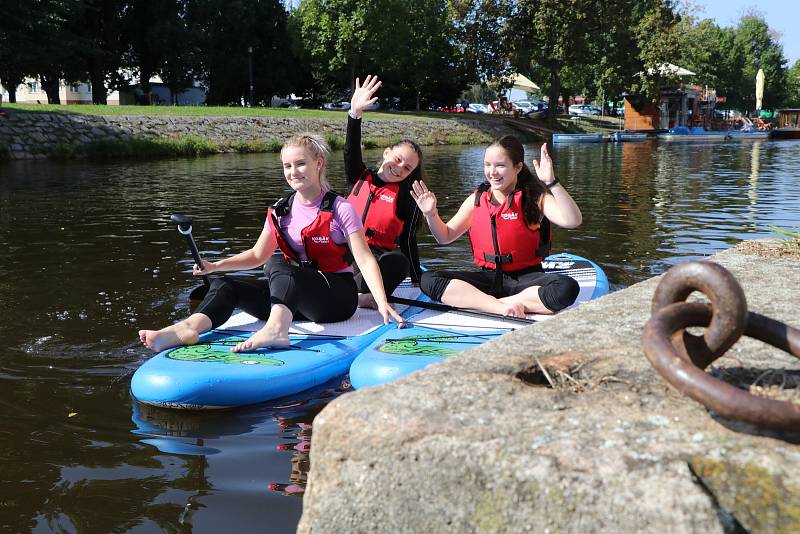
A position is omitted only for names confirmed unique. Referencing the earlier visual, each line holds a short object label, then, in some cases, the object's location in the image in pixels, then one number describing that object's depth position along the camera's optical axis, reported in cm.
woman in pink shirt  456
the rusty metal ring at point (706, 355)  161
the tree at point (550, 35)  4075
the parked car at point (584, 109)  6356
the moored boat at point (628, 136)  3466
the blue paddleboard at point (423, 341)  401
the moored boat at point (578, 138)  3443
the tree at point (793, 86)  6643
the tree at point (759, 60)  6169
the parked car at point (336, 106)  4597
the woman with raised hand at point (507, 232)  512
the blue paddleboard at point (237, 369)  400
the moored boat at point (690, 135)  3334
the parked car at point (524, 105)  5331
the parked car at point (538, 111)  4647
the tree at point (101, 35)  3594
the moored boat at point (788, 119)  3859
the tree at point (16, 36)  2798
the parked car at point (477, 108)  5509
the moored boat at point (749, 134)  3481
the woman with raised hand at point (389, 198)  585
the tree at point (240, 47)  4022
